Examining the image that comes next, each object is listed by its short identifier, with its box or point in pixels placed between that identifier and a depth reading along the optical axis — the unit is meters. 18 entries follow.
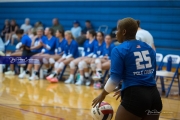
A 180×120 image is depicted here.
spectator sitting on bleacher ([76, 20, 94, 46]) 21.47
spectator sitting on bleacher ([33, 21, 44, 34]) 25.95
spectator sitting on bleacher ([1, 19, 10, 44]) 26.90
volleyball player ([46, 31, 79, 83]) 17.12
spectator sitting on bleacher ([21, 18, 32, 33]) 26.49
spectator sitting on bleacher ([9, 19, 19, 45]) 26.69
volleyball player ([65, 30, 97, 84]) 16.81
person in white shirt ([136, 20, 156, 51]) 10.76
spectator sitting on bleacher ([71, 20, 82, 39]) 23.57
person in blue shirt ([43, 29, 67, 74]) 17.78
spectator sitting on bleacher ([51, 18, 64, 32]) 24.36
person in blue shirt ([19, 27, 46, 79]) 18.02
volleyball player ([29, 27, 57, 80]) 17.82
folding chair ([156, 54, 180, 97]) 13.81
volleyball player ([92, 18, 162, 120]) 5.78
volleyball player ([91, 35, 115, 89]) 15.56
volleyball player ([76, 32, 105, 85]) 16.43
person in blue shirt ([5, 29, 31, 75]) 18.64
